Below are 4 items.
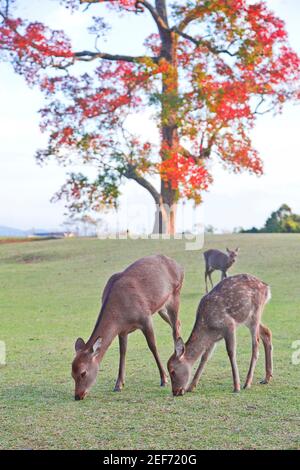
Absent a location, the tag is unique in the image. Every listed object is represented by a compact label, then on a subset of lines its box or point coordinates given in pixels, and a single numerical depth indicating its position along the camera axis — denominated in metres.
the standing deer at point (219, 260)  15.20
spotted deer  6.33
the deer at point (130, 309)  6.16
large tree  24.62
